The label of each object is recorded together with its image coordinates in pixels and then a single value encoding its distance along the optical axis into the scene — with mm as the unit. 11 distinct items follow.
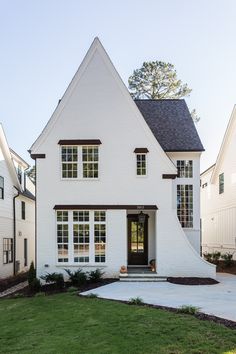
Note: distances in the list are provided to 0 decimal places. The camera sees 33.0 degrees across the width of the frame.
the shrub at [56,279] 16297
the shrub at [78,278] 16812
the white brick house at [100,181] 18328
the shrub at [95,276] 17266
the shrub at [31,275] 16161
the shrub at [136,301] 11836
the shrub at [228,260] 22938
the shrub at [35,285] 15961
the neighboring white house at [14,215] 21828
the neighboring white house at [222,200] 25266
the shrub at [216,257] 25219
